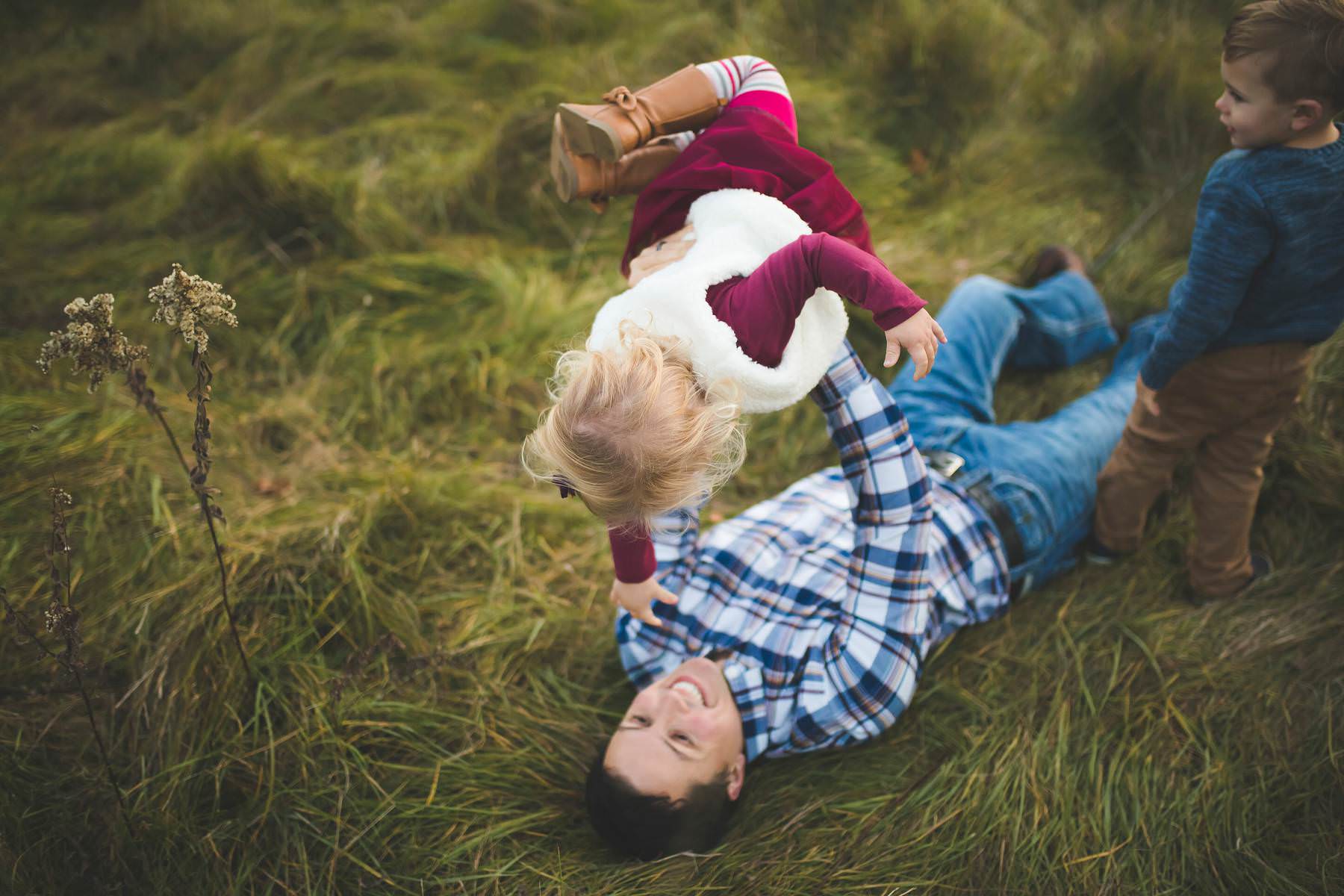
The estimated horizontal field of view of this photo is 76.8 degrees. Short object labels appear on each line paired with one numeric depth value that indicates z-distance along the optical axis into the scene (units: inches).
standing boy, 65.7
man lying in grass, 77.9
